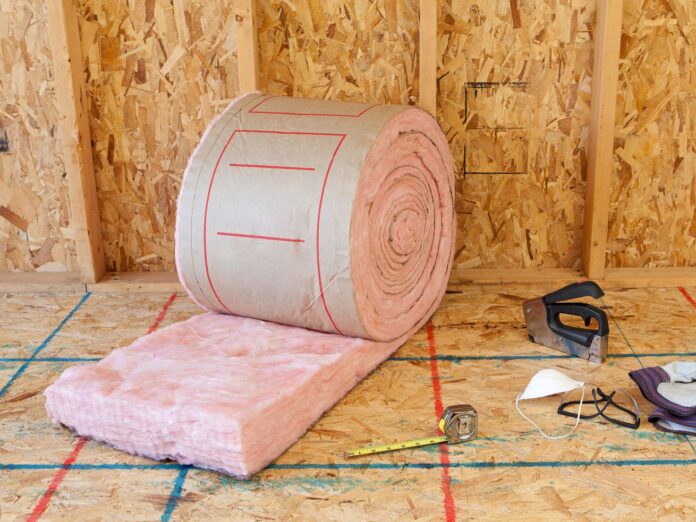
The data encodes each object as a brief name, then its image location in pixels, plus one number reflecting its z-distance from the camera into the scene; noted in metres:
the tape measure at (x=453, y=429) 2.09
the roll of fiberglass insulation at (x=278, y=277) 2.08
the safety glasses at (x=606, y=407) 2.20
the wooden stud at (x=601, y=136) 3.01
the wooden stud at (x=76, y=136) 3.06
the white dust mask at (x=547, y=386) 2.26
